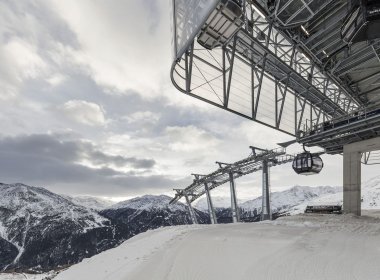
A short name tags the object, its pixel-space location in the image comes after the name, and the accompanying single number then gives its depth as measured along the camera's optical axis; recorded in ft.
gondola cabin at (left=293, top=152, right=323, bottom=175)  92.02
